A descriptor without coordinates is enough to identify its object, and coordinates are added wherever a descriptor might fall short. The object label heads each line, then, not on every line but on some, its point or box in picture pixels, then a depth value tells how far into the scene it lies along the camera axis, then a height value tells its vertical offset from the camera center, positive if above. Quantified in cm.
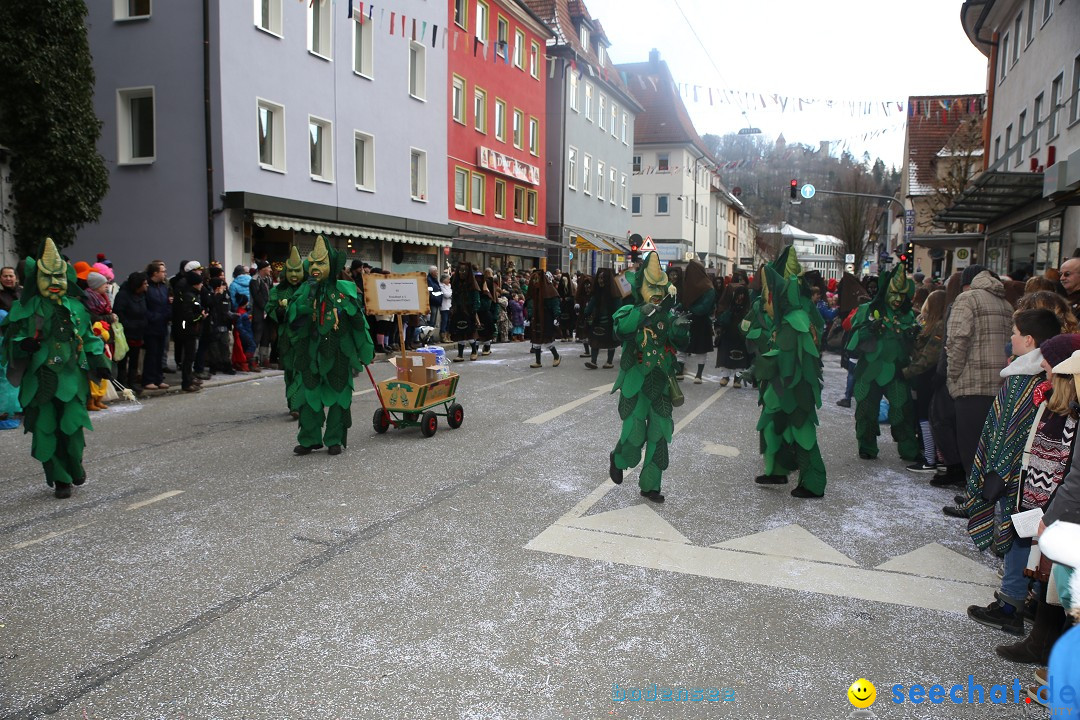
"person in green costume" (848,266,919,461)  793 -48
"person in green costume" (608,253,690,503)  641 -61
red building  2920 +621
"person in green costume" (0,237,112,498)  635 -59
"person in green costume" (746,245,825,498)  669 -61
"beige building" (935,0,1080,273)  1627 +407
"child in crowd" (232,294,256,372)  1373 -79
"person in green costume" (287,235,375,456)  777 -47
